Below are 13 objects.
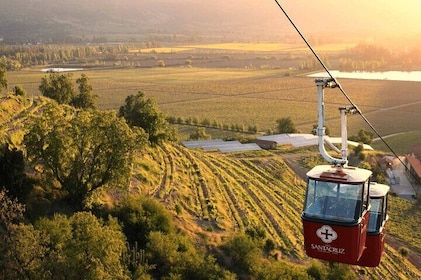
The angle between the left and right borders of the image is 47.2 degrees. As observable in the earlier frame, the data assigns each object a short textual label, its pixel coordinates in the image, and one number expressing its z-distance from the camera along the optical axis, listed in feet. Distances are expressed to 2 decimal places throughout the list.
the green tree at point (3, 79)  153.83
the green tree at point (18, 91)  149.07
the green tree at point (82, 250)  64.49
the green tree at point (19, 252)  63.41
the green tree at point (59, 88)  172.65
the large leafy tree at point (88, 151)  91.50
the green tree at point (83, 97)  176.55
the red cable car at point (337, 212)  50.96
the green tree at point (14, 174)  84.53
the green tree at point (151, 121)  138.41
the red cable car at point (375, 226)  58.39
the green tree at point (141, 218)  93.04
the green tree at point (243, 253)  95.25
